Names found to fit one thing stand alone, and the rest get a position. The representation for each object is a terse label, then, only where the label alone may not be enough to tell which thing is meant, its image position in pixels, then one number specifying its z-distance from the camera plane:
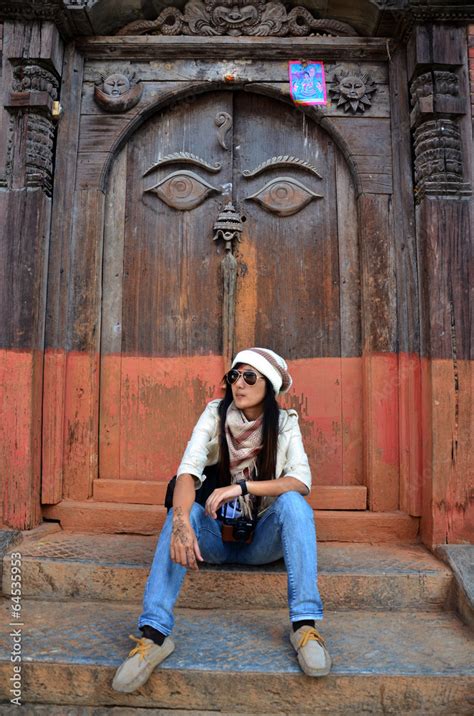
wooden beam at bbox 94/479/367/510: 3.58
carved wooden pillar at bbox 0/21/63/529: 3.38
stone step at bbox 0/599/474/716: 2.27
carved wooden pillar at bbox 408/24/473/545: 3.24
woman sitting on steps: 2.30
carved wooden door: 3.74
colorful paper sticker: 3.76
